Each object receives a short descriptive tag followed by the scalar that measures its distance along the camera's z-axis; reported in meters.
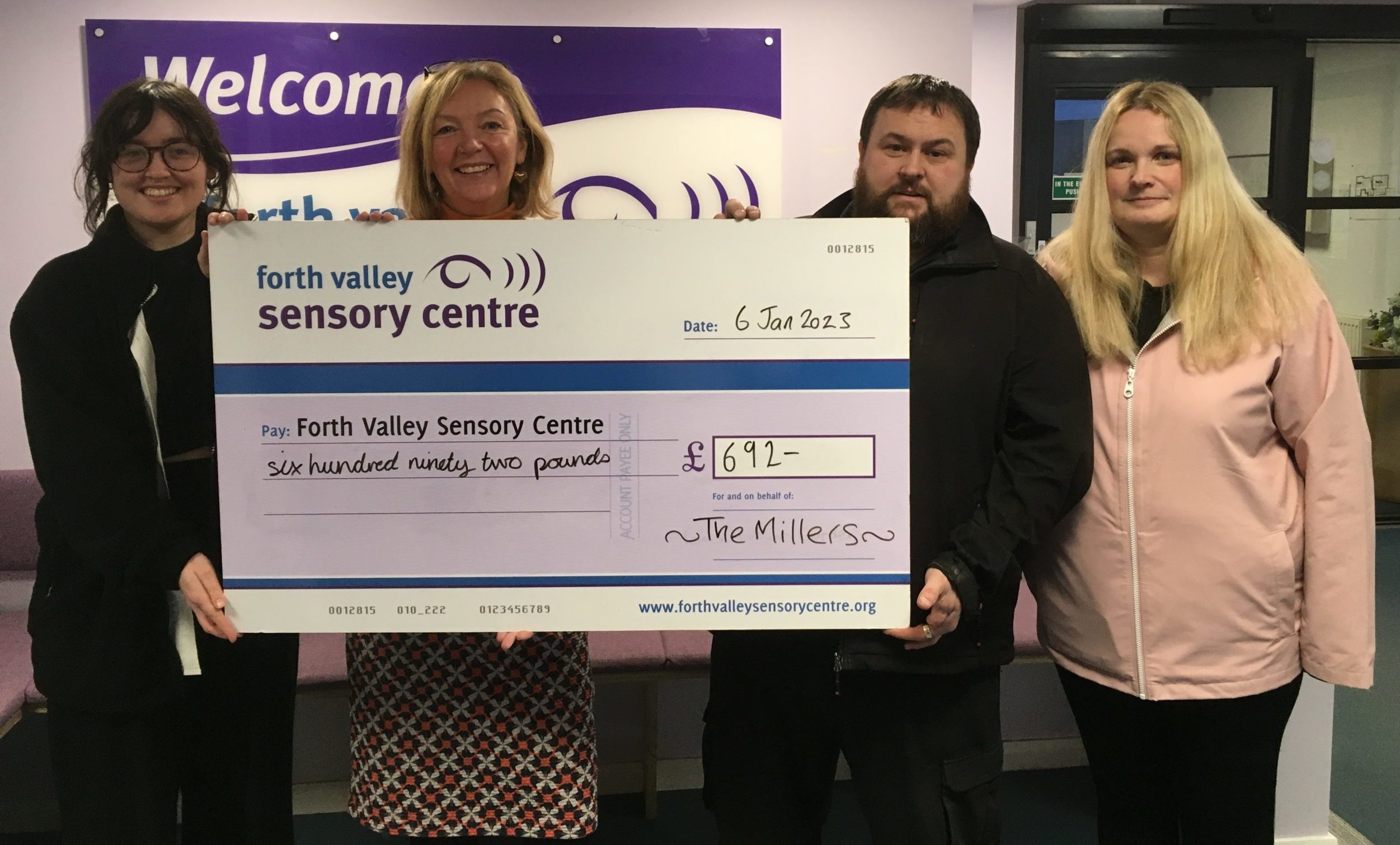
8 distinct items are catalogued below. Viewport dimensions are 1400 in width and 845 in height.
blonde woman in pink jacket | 1.69
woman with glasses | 1.58
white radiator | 6.22
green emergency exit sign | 5.10
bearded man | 1.58
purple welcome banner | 3.34
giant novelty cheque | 1.53
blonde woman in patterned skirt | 1.68
